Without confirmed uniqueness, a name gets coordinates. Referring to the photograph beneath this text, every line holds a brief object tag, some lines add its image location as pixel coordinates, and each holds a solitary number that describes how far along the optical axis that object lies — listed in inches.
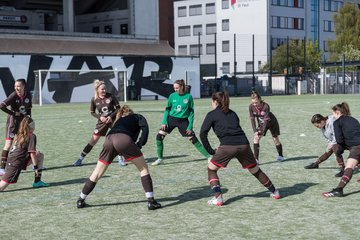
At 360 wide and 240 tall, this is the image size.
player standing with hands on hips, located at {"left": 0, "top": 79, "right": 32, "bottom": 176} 417.1
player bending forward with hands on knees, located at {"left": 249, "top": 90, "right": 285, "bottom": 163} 438.1
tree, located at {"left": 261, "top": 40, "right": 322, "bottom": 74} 2842.0
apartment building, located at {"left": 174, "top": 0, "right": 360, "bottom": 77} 3304.6
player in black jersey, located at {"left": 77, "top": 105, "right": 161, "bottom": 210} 289.6
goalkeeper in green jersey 450.0
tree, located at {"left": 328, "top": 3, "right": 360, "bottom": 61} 3036.4
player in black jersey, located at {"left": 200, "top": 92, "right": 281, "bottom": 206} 296.7
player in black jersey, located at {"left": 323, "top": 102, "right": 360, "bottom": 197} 324.5
